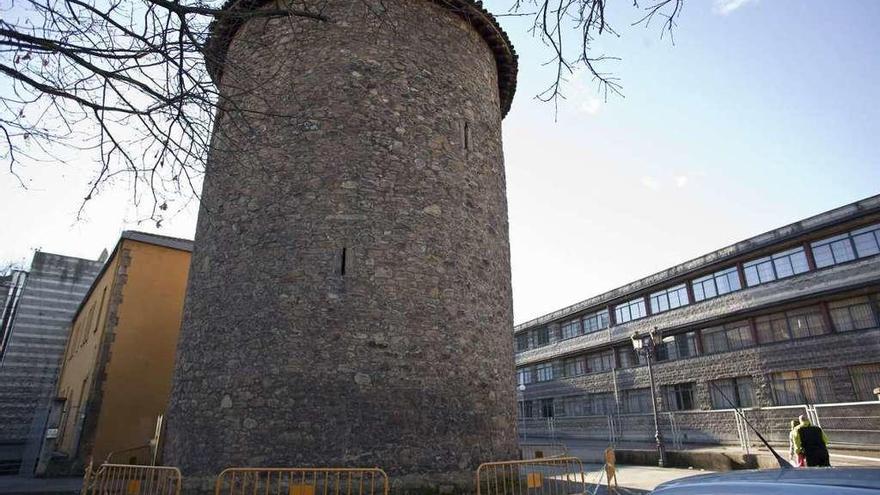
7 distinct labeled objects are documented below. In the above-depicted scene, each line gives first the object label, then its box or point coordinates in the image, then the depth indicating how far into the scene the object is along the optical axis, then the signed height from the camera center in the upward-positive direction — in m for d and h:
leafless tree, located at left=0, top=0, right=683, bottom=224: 3.61 +2.58
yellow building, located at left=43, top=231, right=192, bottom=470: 11.98 +1.67
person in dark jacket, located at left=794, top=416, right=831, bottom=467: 7.86 -0.42
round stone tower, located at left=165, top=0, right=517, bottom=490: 6.52 +2.11
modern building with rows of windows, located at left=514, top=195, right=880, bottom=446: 16.61 +3.44
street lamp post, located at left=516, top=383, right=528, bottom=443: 34.32 +1.48
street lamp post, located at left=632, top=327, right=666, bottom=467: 14.31 +2.05
